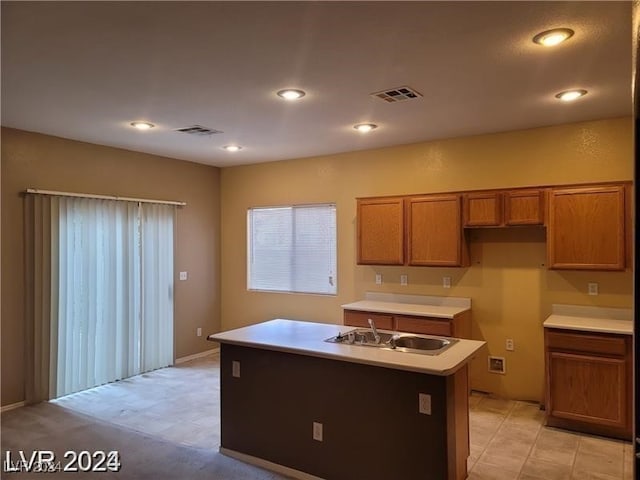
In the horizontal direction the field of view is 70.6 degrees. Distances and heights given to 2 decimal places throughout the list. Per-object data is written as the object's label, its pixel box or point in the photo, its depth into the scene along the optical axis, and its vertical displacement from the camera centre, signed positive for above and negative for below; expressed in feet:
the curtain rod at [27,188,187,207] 14.05 +1.81
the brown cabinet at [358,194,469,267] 14.55 +0.52
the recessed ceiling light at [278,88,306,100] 10.27 +3.57
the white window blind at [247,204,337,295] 18.34 -0.08
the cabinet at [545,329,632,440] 11.25 -3.52
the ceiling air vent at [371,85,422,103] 10.30 +3.57
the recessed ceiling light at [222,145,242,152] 16.37 +3.68
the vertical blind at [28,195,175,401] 14.26 -1.48
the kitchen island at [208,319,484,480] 8.34 -3.29
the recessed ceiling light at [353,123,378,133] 13.37 +3.62
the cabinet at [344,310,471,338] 13.76 -2.45
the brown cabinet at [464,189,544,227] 13.35 +1.16
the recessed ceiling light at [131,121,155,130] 13.16 +3.65
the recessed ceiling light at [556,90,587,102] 10.53 +3.58
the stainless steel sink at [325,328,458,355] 9.70 -2.13
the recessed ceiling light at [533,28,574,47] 7.43 +3.52
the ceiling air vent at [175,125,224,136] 13.67 +3.65
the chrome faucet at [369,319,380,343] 10.48 -2.07
